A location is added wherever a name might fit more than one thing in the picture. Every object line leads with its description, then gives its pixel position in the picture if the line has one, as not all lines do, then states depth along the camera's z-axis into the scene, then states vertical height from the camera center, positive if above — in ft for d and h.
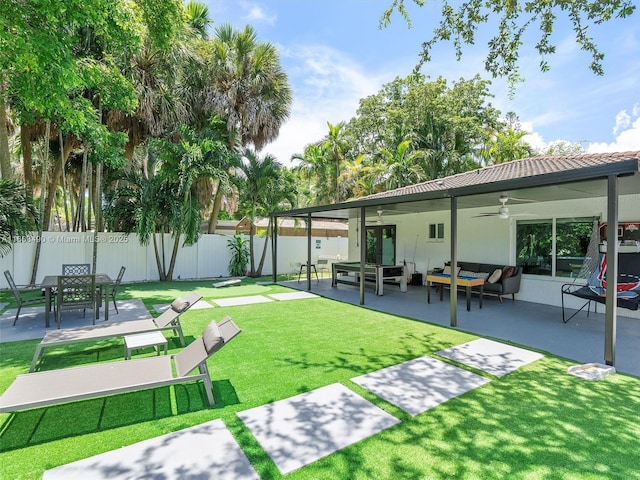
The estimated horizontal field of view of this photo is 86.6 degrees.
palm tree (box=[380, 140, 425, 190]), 66.18 +14.63
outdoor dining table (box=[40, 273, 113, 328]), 22.09 -3.24
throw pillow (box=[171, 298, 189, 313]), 19.42 -3.75
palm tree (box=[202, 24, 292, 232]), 51.83 +24.93
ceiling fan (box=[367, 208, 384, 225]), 45.96 +3.25
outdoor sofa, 30.14 -3.01
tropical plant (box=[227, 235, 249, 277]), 50.11 -2.16
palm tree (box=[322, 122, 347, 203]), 79.77 +22.27
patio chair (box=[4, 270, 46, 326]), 21.84 -4.16
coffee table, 27.61 -3.10
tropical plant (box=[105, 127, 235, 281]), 40.96 +5.96
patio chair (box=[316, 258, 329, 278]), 48.60 -3.30
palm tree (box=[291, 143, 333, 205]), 80.23 +17.50
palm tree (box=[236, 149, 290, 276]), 48.55 +8.45
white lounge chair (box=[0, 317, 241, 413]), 10.19 -4.74
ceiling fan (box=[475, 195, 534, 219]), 24.61 +3.29
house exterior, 17.93 +2.72
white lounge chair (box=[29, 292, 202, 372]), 15.29 -4.61
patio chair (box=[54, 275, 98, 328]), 21.77 -3.57
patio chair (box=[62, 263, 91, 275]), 27.45 -2.45
